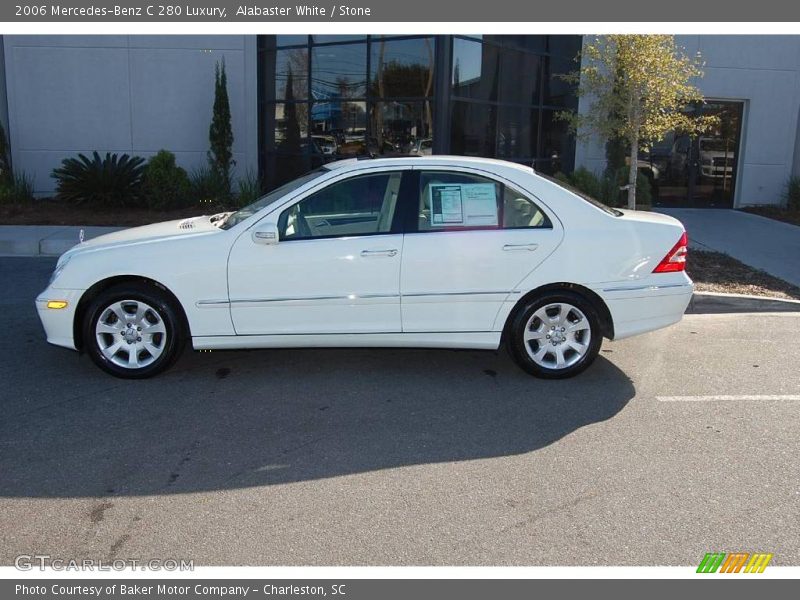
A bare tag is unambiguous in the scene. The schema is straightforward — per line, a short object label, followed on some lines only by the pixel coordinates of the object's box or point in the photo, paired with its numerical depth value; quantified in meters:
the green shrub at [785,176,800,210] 15.97
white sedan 5.53
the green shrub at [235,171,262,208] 13.79
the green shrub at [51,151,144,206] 14.11
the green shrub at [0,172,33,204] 14.34
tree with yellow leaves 9.80
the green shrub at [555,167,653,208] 14.26
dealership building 14.41
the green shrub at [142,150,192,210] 14.05
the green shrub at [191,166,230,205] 14.40
